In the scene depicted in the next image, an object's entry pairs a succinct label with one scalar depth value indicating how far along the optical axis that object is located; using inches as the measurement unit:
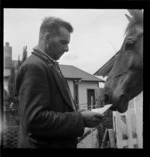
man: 59.4
